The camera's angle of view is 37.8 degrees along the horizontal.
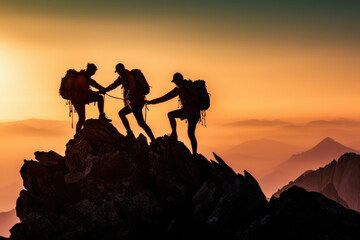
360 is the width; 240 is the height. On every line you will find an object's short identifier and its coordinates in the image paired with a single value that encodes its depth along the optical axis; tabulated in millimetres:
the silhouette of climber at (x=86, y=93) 31438
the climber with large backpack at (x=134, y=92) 30359
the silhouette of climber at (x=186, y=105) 30234
